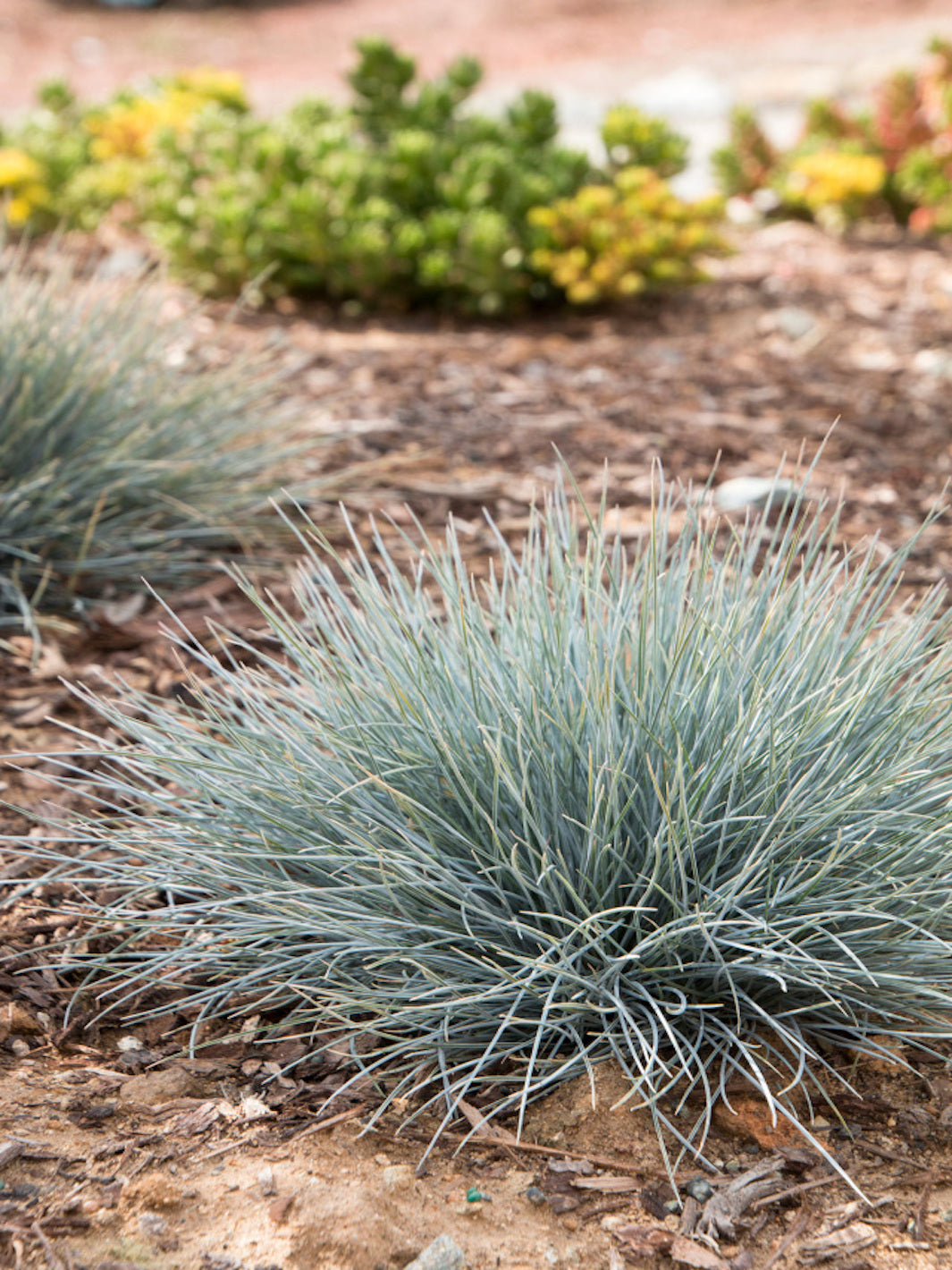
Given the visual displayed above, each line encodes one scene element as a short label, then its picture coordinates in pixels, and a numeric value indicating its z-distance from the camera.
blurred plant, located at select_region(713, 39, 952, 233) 5.93
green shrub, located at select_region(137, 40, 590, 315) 4.88
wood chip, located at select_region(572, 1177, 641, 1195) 1.53
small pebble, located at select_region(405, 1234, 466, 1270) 1.38
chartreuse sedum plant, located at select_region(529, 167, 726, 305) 4.88
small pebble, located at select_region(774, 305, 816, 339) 4.83
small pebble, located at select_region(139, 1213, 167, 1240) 1.41
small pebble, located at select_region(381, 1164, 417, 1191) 1.51
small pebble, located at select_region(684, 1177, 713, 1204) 1.52
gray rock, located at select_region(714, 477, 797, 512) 3.27
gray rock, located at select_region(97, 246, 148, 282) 5.14
